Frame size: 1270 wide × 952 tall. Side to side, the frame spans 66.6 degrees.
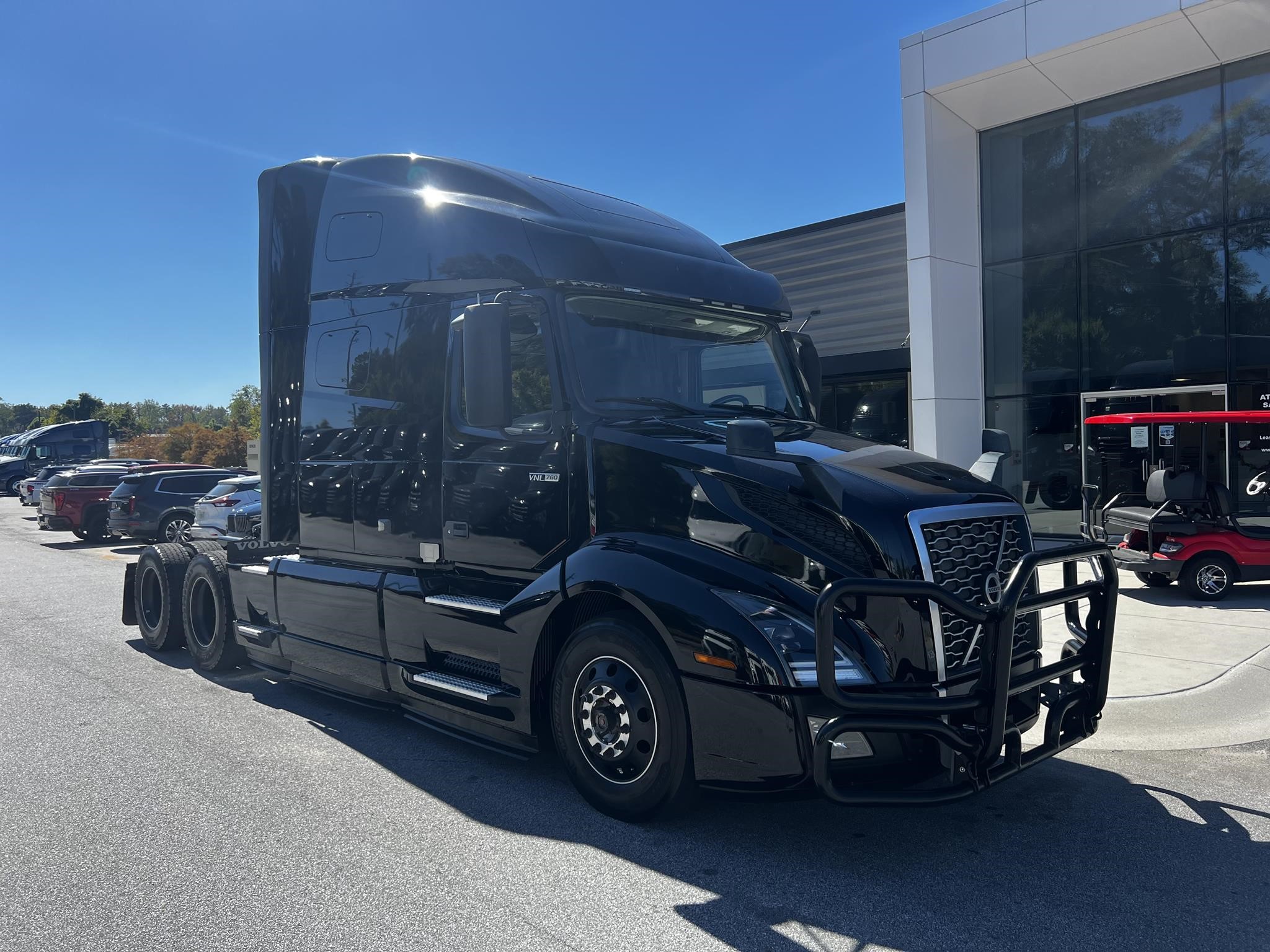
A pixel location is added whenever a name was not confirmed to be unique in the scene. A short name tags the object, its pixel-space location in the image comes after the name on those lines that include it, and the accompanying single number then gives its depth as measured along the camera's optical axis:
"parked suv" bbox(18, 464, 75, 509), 30.92
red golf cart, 10.35
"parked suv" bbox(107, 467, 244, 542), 19.92
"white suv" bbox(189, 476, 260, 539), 16.62
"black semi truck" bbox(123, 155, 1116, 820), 3.76
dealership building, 14.16
